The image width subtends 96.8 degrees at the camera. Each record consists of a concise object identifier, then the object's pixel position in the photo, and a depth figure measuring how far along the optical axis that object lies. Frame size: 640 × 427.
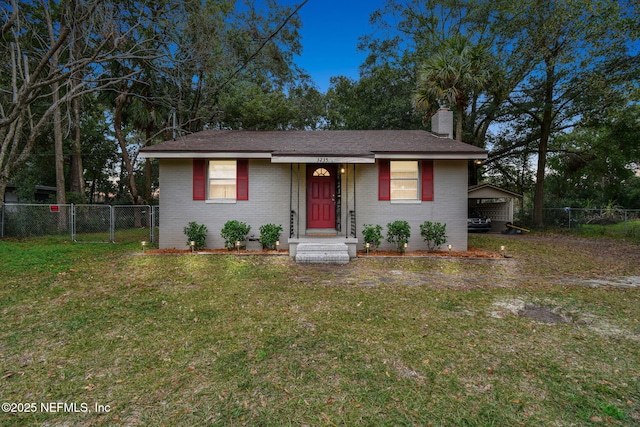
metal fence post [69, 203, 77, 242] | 10.99
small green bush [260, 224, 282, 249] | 9.05
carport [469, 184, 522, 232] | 15.52
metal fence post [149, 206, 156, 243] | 10.96
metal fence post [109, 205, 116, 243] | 11.02
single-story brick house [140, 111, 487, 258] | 9.44
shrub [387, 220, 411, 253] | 9.08
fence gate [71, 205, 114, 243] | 12.63
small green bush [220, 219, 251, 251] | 9.02
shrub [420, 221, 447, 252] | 9.23
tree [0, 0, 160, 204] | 8.48
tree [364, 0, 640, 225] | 11.05
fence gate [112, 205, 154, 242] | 12.44
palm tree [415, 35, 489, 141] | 12.19
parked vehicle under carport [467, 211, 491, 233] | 16.25
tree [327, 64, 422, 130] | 17.84
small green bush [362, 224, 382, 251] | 9.02
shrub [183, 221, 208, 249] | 9.12
